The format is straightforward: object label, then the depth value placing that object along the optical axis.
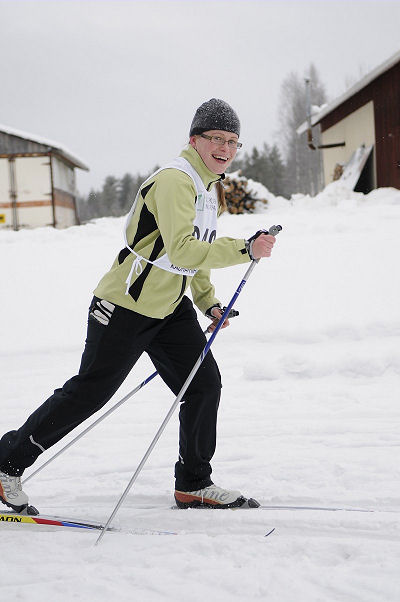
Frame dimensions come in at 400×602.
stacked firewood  19.58
